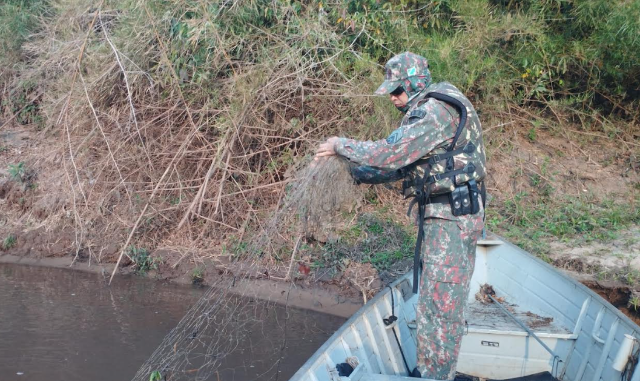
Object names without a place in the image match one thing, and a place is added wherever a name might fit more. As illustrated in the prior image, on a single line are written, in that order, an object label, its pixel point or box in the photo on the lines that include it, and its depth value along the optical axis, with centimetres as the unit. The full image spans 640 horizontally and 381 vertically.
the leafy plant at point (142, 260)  759
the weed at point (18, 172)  891
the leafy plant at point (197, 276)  729
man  340
